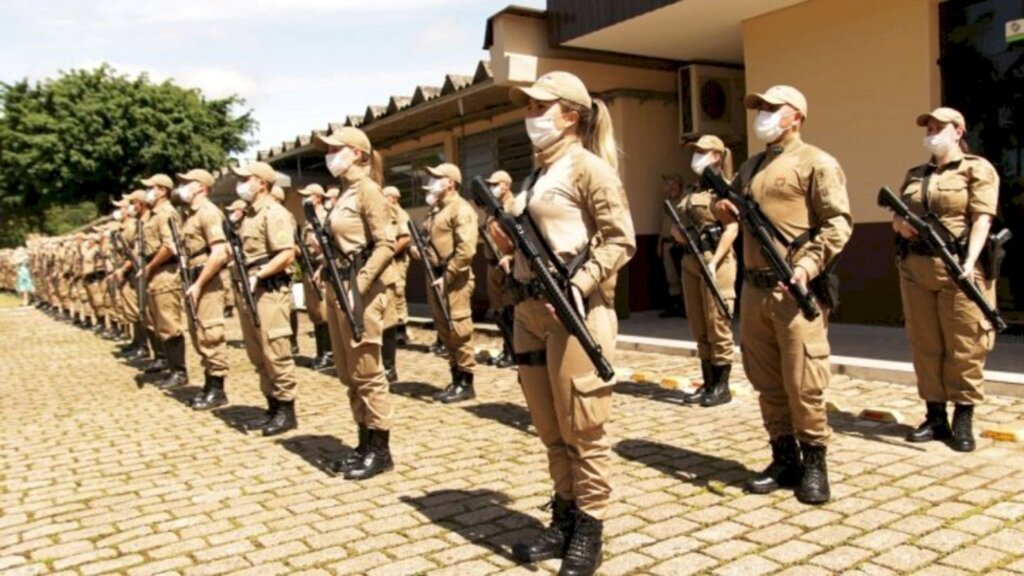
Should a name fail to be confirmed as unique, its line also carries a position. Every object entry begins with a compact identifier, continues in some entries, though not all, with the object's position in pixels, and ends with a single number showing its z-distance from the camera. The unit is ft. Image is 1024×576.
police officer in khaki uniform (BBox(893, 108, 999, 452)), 16.49
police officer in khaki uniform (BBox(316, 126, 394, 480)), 16.80
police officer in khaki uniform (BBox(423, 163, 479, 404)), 25.09
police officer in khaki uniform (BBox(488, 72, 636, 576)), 11.32
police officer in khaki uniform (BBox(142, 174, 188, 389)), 27.86
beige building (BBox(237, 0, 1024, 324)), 28.02
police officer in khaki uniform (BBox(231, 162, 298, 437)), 21.03
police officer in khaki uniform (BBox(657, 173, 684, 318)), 39.45
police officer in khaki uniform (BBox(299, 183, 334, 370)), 33.30
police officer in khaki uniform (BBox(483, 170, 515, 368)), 23.36
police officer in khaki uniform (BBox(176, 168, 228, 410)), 24.03
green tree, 126.21
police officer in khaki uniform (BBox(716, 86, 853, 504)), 13.70
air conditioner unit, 38.81
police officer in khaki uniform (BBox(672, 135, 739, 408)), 21.89
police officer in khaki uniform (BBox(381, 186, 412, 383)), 28.78
